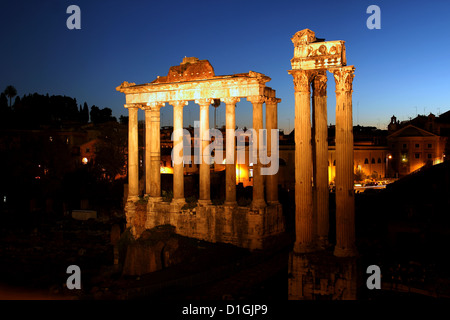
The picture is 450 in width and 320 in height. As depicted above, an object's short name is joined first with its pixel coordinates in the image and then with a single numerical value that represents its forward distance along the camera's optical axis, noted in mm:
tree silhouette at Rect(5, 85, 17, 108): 100750
